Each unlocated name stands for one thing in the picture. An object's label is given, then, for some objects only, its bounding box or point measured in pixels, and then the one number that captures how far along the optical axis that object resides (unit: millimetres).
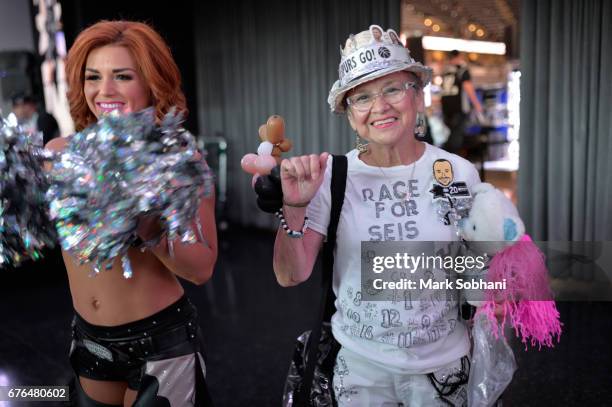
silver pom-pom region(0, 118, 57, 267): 967
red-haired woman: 1215
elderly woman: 1144
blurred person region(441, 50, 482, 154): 6043
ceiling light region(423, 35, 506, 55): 5521
